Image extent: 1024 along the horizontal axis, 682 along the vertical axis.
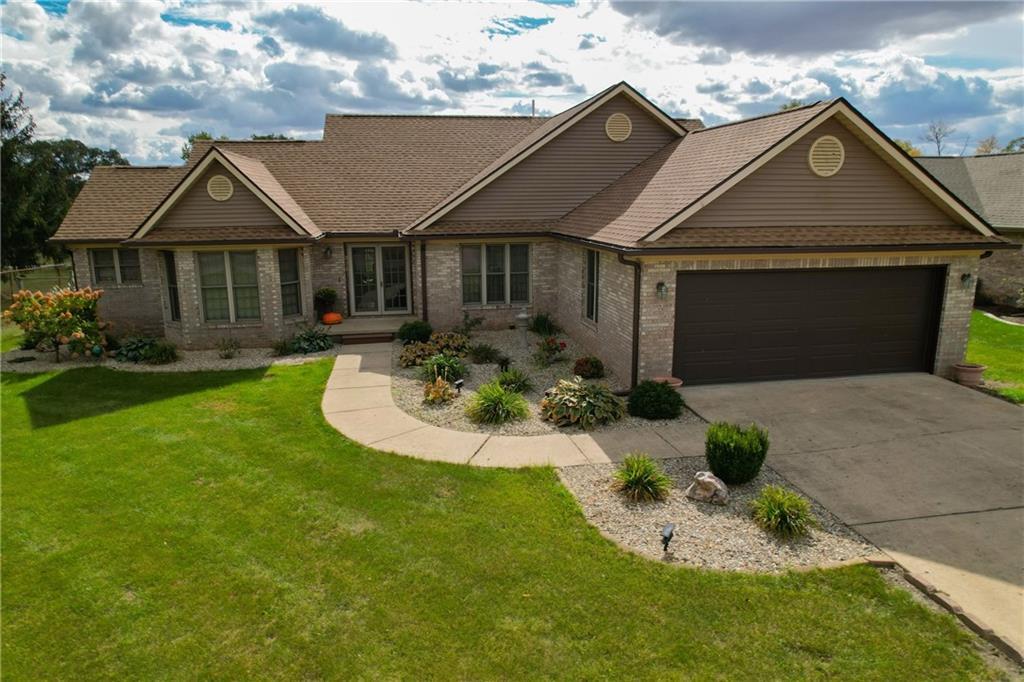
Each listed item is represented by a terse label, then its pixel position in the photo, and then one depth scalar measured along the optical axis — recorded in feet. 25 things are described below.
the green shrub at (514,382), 42.22
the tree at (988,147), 234.99
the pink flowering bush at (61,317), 51.78
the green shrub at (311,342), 54.75
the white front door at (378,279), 63.77
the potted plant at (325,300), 61.62
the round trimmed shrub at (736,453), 27.73
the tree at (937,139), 236.47
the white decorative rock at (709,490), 26.94
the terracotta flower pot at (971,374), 43.73
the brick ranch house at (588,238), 41.73
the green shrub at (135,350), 52.65
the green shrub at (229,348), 52.98
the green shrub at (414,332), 56.34
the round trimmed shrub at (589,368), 45.47
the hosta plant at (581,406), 36.17
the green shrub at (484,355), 50.55
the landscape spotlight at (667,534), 22.53
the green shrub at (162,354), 51.47
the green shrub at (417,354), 49.49
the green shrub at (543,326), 58.03
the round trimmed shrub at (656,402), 37.11
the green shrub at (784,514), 24.31
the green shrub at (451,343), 51.85
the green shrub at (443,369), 44.93
